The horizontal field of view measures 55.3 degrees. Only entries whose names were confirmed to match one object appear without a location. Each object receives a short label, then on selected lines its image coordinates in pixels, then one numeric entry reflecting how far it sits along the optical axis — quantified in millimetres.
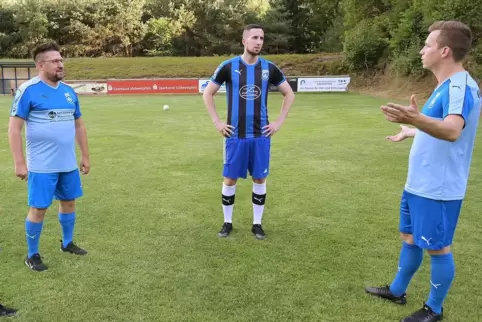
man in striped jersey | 4789
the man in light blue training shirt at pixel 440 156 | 2701
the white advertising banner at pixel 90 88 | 27016
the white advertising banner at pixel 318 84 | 27844
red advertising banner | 27125
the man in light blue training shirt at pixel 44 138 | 3896
